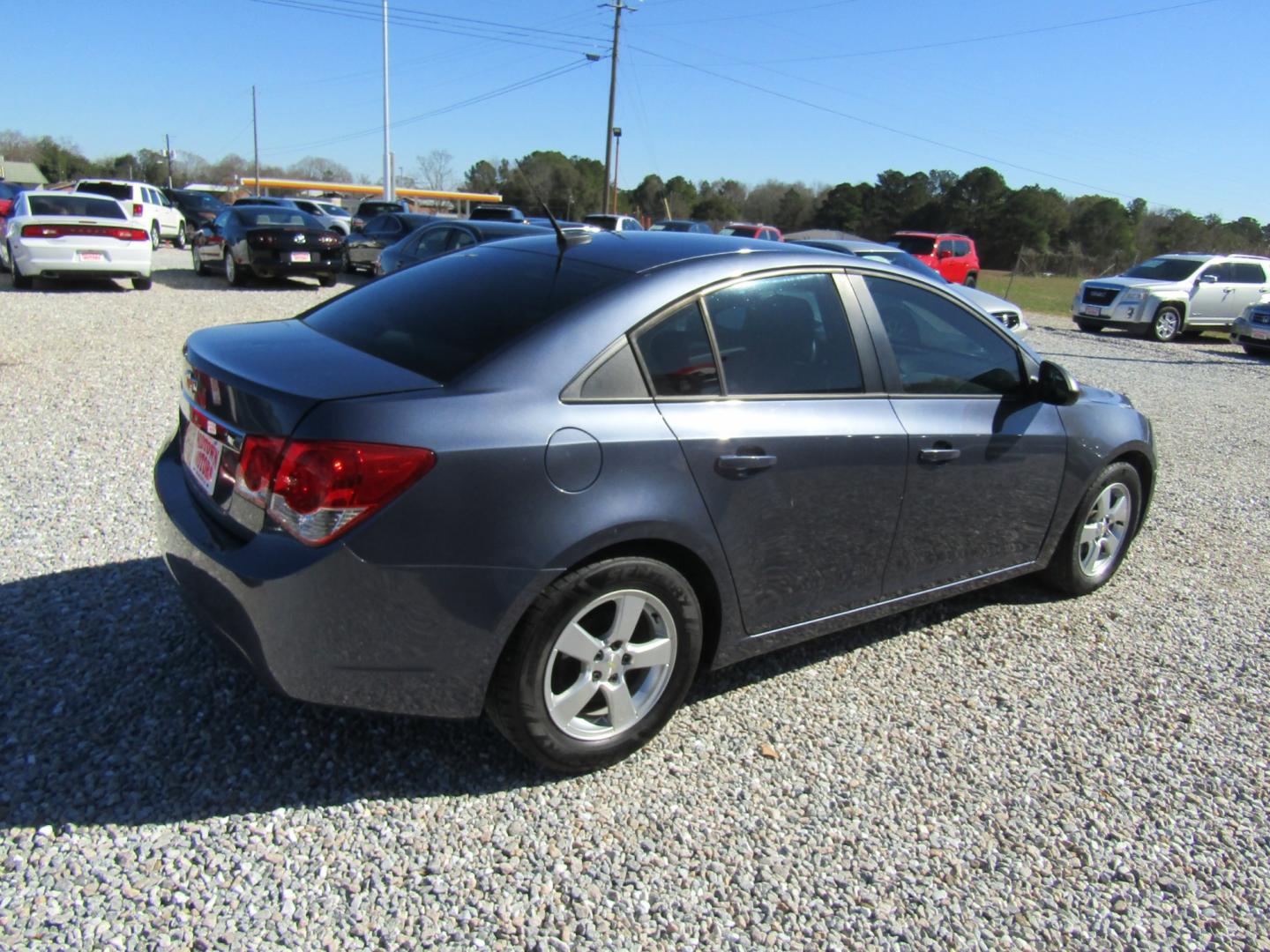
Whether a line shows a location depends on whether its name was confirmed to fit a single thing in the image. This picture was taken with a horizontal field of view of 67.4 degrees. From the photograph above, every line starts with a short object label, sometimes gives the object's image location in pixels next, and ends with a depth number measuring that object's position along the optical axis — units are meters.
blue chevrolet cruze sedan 2.48
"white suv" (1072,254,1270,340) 19.55
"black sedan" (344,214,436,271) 18.19
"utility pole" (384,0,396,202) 41.62
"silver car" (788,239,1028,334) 11.75
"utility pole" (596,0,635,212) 40.81
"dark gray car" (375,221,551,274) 11.96
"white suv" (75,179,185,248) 25.20
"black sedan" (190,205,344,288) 16.03
